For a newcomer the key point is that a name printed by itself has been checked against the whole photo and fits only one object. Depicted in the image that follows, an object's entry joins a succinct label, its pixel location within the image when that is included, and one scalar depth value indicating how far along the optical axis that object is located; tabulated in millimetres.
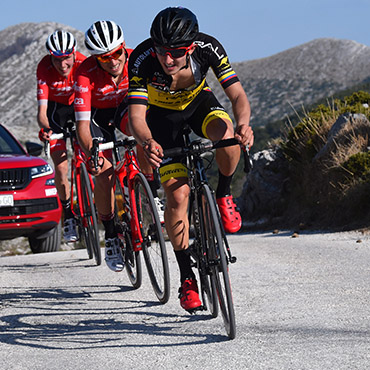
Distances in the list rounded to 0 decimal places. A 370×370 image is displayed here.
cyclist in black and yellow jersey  8402
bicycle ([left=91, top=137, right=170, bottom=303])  10185
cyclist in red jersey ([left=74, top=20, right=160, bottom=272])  11473
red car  17385
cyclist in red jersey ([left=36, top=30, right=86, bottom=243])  15152
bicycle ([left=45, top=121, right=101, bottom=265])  14399
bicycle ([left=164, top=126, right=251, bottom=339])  7853
